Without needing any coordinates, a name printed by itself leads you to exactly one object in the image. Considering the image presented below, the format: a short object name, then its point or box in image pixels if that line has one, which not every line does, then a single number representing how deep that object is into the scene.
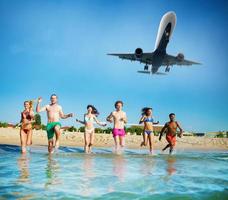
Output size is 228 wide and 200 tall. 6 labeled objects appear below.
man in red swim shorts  11.44
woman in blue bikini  11.02
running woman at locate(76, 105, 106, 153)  10.68
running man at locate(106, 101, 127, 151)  10.68
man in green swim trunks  9.54
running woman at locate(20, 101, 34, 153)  9.61
